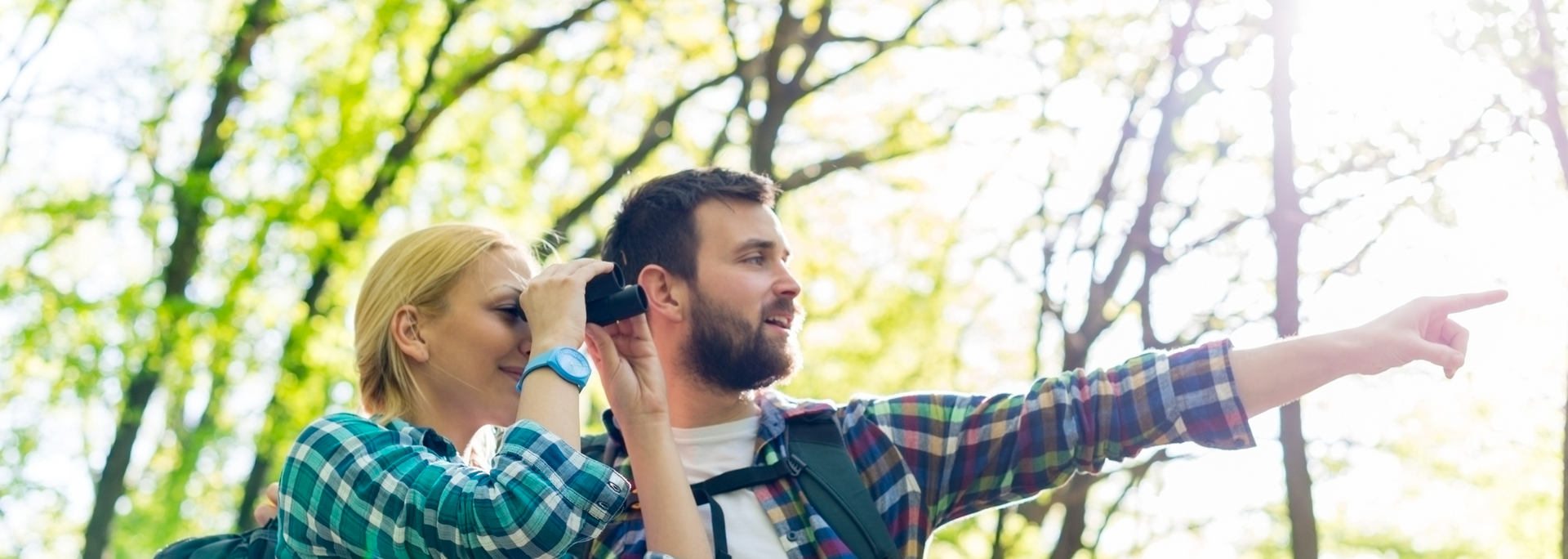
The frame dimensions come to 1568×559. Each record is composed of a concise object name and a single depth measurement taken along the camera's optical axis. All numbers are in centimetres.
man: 291
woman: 234
